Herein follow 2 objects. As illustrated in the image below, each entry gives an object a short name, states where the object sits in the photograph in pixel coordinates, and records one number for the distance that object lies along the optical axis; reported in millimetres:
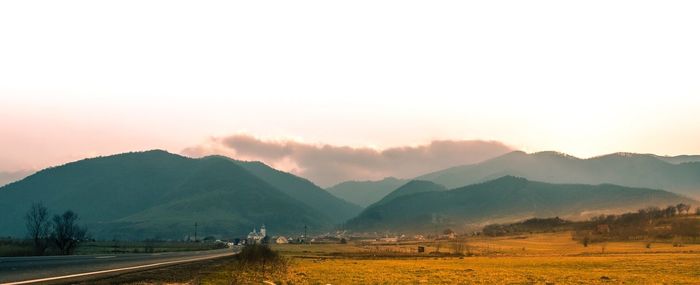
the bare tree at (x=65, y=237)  115875
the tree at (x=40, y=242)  92250
